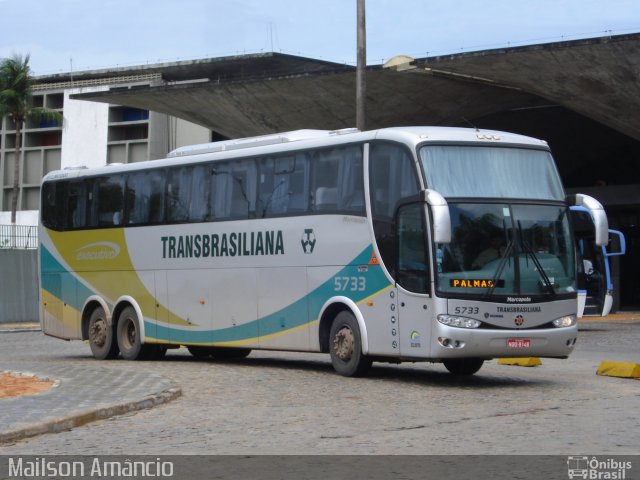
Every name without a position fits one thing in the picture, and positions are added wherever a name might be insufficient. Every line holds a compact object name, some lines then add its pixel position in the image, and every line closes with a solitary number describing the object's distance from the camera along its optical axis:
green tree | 69.44
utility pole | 28.89
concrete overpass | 38.47
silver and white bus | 15.28
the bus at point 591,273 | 32.09
